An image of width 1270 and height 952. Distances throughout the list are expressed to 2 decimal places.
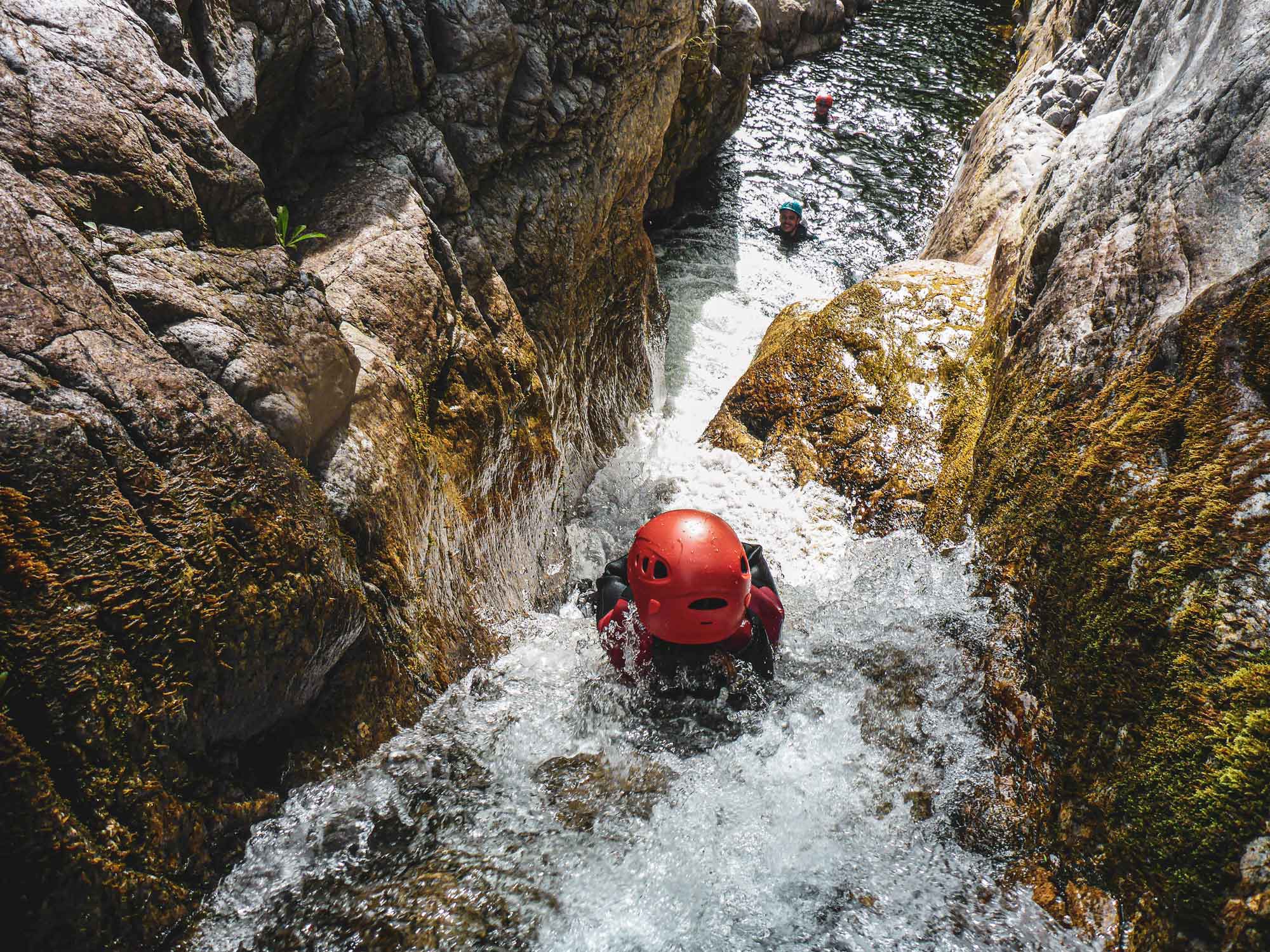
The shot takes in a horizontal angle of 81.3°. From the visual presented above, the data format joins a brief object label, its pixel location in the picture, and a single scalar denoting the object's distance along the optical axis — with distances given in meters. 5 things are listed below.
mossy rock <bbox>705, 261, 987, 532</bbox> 5.87
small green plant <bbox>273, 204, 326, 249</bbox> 3.97
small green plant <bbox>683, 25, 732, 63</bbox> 10.27
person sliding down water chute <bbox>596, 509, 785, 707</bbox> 3.83
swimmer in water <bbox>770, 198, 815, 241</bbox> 12.57
